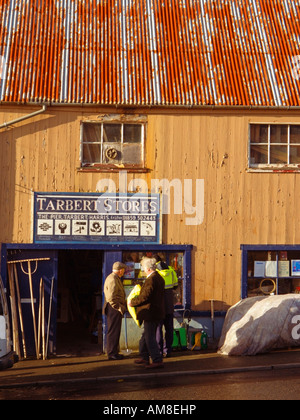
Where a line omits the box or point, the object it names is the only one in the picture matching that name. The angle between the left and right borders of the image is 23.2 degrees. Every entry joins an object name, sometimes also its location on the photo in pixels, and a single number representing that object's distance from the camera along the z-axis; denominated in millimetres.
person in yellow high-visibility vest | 14117
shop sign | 14836
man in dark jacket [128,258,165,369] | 12664
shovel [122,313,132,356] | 14656
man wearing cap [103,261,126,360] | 14047
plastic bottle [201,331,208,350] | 14852
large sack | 13961
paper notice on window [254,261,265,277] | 15391
